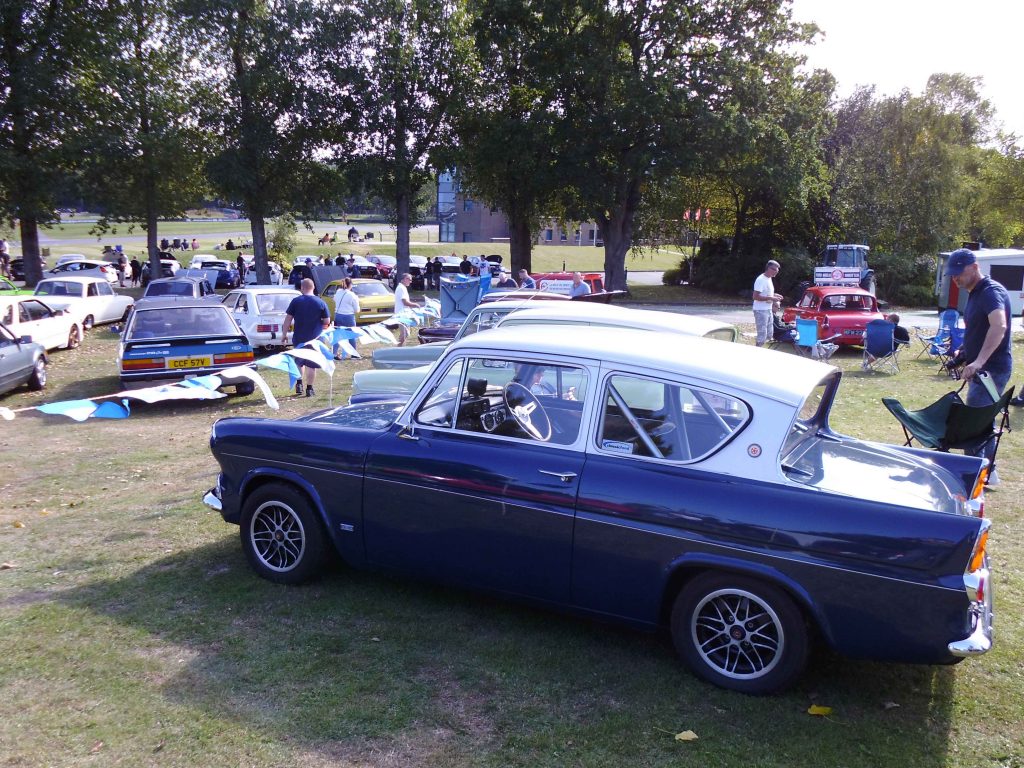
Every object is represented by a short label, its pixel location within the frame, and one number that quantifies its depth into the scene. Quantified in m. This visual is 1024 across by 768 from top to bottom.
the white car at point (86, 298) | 21.56
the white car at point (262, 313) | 16.75
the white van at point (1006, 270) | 27.22
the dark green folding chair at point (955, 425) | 6.61
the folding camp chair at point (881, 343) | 14.98
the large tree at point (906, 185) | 37.62
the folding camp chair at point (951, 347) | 14.91
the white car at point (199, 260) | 40.91
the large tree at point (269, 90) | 30.38
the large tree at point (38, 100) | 26.33
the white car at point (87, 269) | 34.56
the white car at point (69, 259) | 40.33
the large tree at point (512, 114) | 32.22
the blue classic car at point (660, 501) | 3.68
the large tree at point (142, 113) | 28.06
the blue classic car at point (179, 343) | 11.90
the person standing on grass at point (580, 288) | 18.73
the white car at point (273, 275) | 36.38
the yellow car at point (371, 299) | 21.14
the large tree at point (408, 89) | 31.70
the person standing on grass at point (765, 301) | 15.84
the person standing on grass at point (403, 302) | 17.56
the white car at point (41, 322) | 16.34
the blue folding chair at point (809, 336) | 15.47
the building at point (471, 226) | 94.44
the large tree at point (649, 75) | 30.78
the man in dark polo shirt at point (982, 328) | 6.92
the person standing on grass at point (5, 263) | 37.37
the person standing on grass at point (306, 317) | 11.78
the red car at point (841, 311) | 17.52
